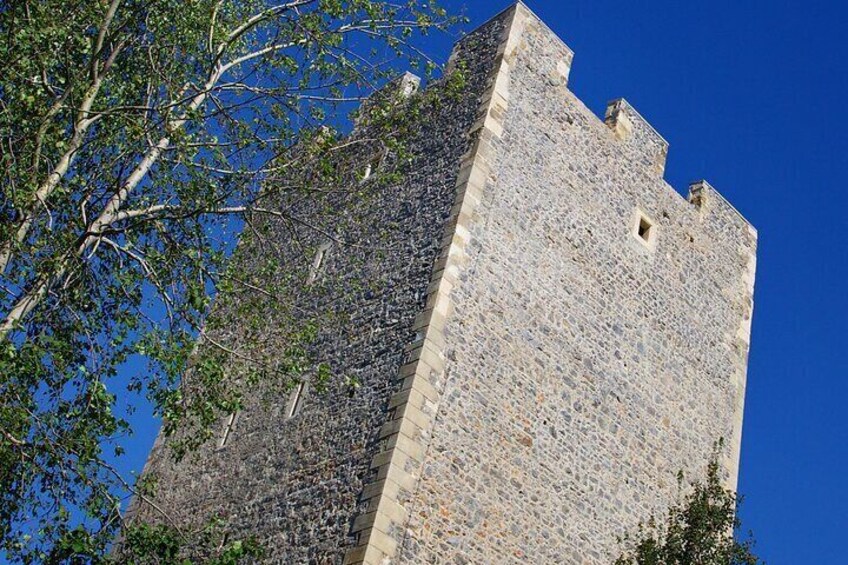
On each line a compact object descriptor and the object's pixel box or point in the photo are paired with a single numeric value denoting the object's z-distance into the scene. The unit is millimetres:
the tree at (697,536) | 14438
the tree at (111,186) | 9867
